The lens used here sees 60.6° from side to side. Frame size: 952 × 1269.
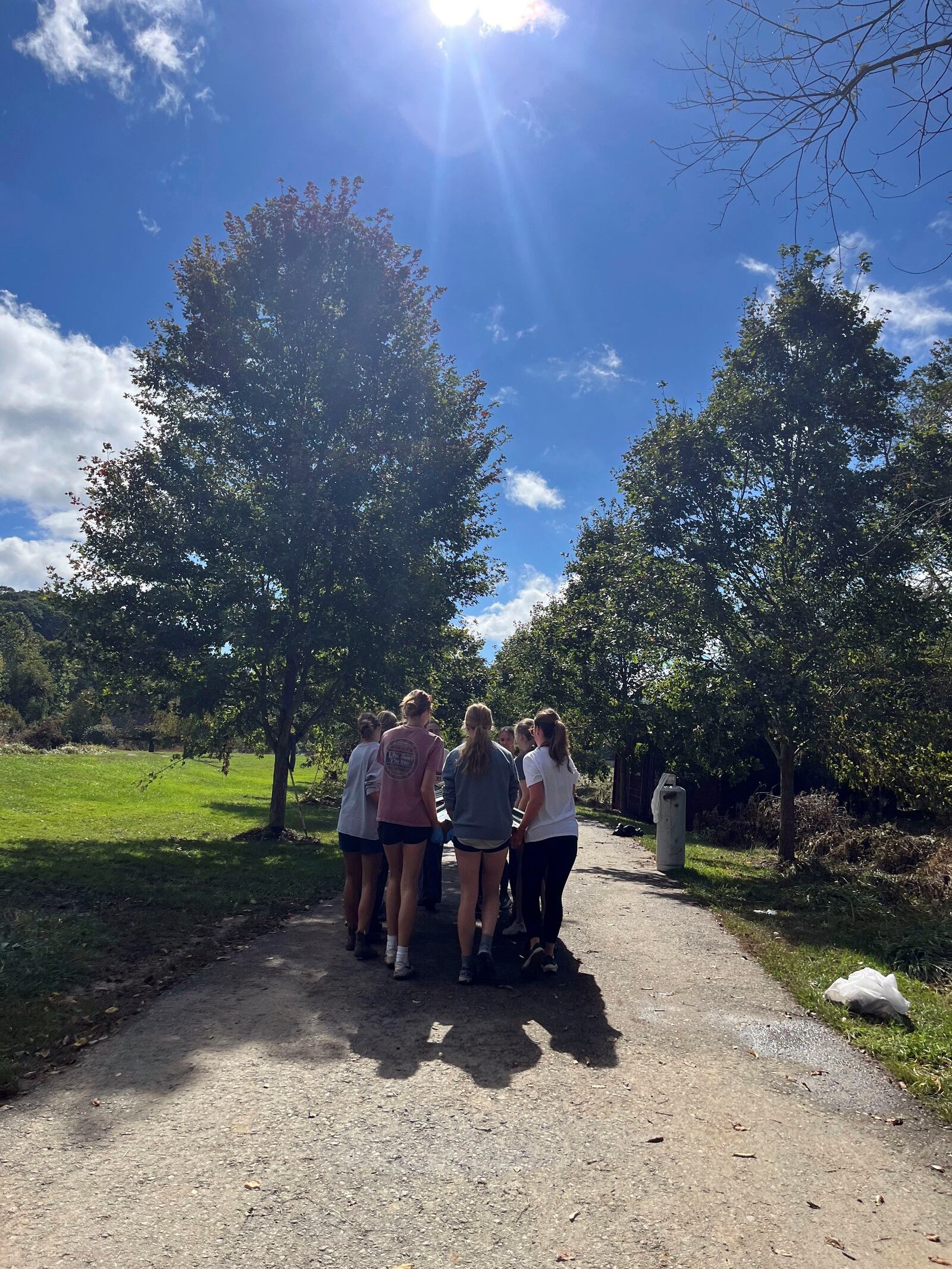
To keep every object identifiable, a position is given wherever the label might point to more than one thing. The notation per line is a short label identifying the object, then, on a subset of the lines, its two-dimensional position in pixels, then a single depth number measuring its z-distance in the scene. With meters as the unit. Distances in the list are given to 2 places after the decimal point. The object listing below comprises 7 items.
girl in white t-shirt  6.52
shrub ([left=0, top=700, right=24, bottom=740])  39.66
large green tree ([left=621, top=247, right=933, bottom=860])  13.16
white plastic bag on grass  5.61
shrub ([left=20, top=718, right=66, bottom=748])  40.32
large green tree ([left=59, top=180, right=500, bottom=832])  14.82
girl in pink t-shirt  6.29
